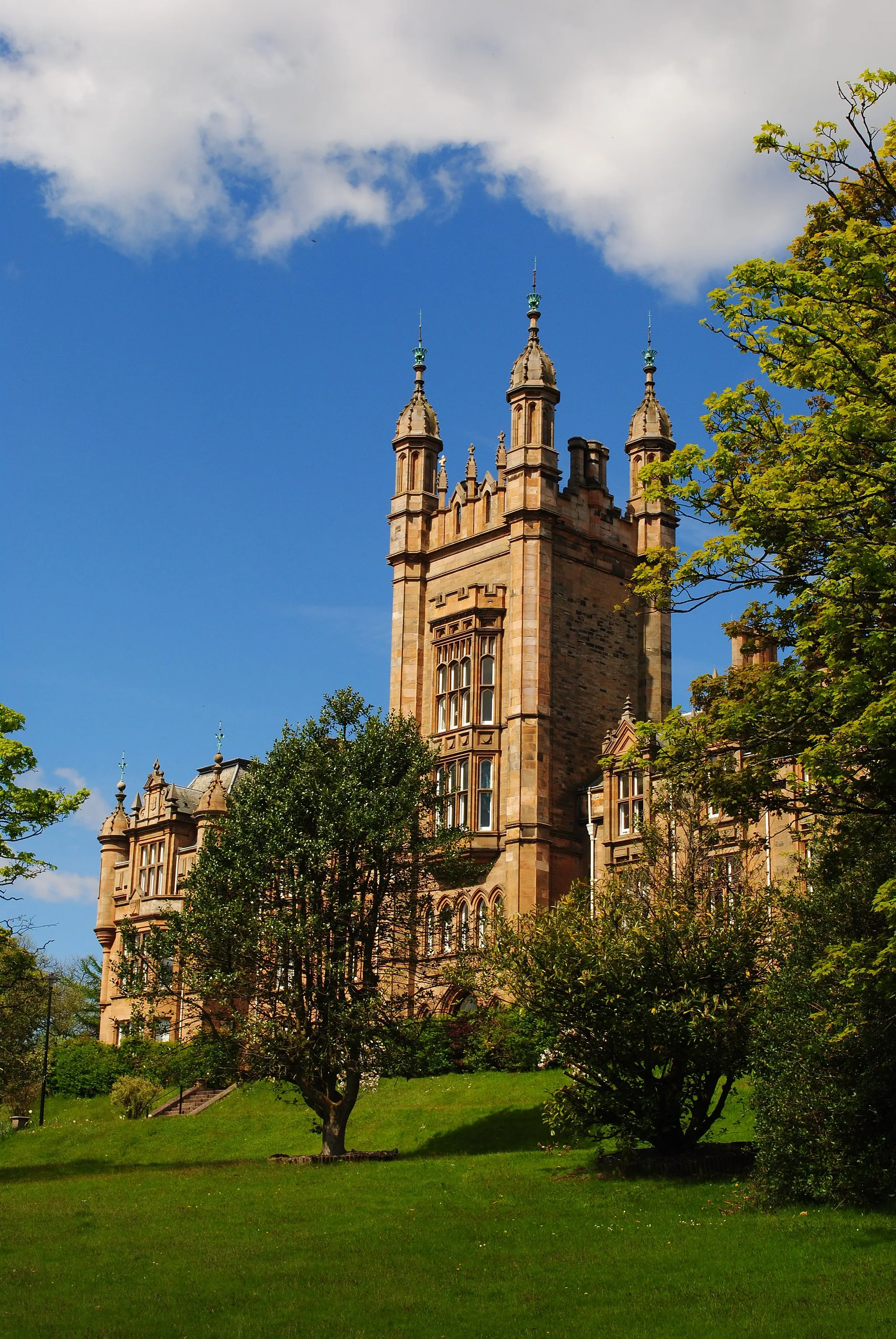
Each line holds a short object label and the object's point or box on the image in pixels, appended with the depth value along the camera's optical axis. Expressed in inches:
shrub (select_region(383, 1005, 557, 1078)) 1654.8
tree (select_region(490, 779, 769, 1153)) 1096.8
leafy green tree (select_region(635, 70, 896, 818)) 813.2
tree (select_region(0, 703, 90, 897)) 1363.2
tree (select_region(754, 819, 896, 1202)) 868.6
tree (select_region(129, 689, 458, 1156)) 1385.3
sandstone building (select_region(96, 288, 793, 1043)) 2041.1
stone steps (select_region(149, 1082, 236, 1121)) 2017.7
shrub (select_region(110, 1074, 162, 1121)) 2018.9
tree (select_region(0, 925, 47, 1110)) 1654.8
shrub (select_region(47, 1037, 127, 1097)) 2404.0
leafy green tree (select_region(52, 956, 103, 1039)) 3754.9
